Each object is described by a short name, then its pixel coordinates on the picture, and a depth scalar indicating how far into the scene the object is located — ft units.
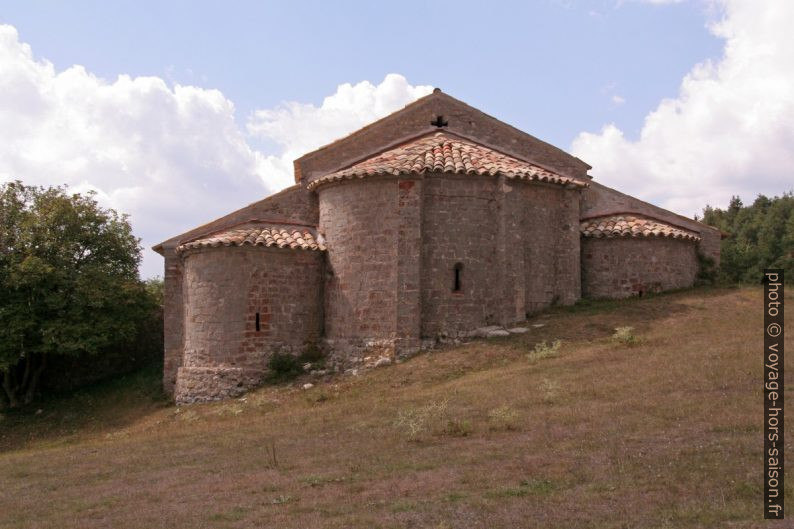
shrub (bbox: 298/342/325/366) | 68.03
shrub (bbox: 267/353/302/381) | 66.64
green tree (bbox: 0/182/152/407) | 78.28
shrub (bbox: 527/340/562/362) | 59.26
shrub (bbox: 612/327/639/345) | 59.36
